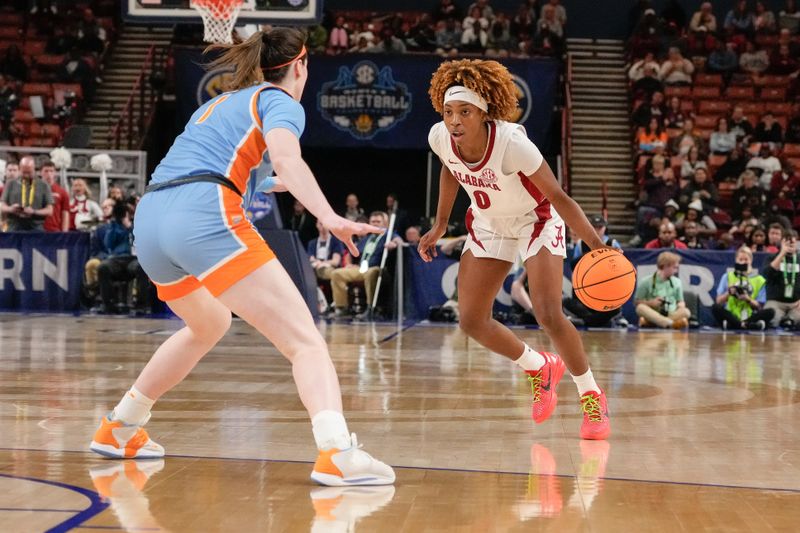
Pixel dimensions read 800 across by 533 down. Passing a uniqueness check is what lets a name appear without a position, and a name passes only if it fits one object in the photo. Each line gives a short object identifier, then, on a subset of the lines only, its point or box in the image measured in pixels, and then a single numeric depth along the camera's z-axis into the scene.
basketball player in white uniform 5.85
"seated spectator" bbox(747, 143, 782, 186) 20.75
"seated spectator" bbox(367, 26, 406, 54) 23.25
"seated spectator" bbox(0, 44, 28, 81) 23.95
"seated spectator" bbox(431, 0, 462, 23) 24.86
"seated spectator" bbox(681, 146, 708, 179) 20.38
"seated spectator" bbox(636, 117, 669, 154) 21.89
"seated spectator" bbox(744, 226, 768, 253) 16.72
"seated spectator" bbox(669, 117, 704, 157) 21.23
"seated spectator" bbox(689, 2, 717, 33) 24.83
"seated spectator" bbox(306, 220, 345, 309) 17.14
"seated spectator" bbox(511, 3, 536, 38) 24.52
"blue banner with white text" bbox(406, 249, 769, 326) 16.28
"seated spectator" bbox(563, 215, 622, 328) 15.64
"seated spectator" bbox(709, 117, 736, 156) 21.91
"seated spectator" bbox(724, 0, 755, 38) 24.94
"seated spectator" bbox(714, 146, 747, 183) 20.97
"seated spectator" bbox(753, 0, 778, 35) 24.86
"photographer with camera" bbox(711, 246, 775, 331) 15.70
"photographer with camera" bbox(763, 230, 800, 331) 15.95
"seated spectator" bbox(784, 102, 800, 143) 22.47
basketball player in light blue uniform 4.43
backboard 14.10
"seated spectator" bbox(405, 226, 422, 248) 17.23
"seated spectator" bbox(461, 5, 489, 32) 24.03
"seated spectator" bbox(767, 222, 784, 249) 16.73
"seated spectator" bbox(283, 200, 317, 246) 19.94
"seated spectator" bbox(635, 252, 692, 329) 15.76
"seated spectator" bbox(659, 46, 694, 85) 23.52
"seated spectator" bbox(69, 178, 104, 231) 17.73
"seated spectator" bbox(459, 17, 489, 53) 23.73
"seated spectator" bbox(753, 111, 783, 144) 21.91
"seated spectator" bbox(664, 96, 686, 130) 22.31
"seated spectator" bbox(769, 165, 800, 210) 20.17
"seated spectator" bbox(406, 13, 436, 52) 24.06
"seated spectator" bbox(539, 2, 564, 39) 24.17
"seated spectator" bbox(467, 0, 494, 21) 24.60
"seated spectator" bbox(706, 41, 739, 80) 23.92
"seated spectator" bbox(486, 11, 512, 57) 23.73
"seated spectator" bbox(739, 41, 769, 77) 24.05
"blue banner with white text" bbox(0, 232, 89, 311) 16.72
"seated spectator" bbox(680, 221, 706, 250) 17.30
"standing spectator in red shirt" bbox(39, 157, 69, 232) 17.22
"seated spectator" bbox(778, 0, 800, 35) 25.31
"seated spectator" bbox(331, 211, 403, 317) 16.69
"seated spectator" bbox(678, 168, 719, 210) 19.22
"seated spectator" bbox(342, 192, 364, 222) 20.15
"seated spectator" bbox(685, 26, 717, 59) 24.50
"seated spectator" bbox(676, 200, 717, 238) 18.00
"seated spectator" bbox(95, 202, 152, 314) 16.47
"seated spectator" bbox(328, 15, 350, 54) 23.84
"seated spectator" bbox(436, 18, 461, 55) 23.82
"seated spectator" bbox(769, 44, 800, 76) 23.92
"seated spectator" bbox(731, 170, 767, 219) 19.45
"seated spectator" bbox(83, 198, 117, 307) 16.72
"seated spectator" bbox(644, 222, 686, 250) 16.95
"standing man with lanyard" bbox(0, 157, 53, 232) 16.80
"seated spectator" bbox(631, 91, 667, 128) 22.53
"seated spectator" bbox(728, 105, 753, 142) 21.91
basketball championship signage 21.34
